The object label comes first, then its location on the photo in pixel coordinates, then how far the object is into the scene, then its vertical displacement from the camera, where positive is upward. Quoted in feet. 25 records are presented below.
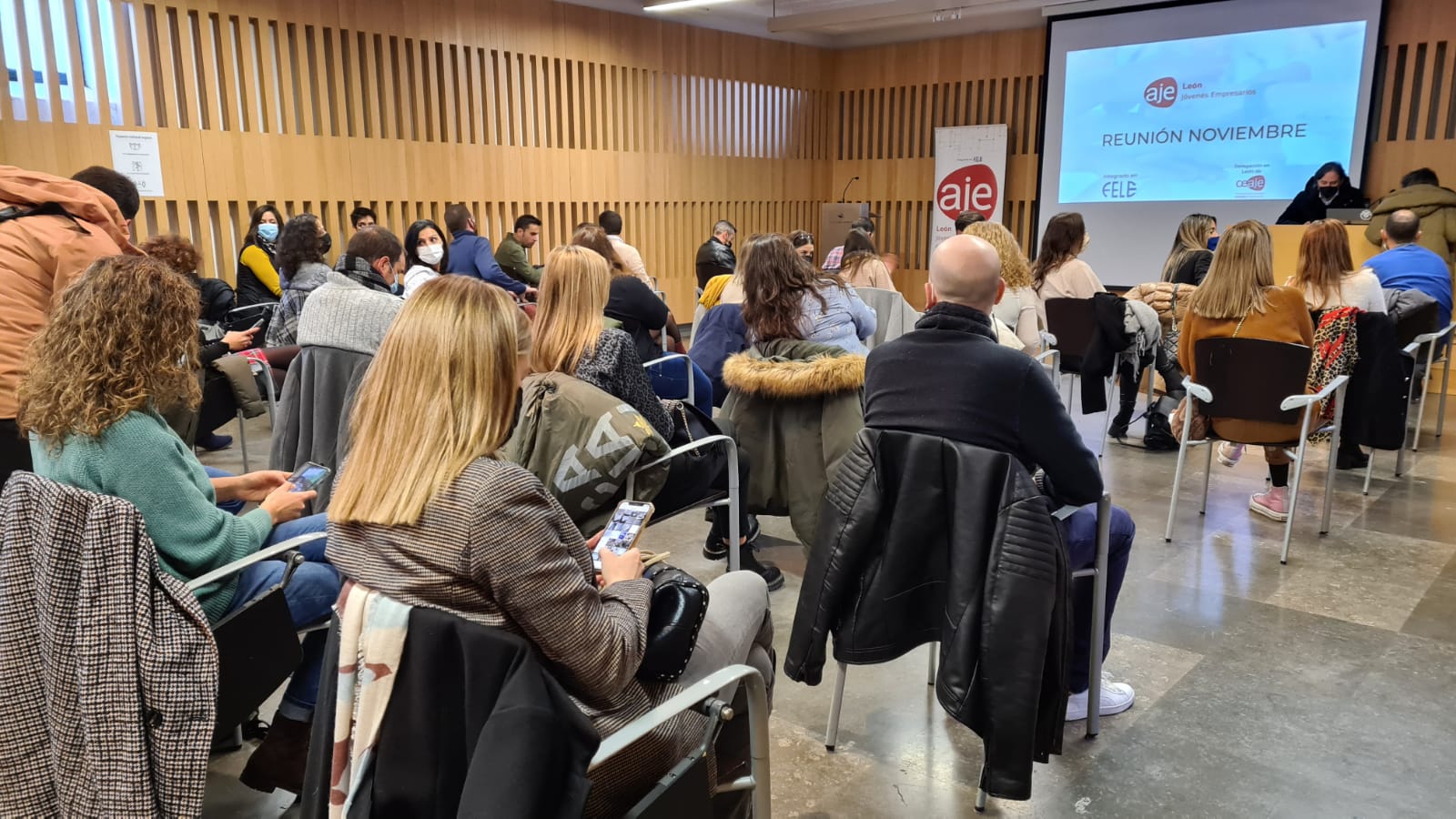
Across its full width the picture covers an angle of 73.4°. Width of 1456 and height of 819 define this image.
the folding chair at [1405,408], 14.30 -2.66
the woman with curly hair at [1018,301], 15.65 -1.31
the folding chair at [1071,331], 18.15 -2.05
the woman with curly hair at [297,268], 15.99 -0.81
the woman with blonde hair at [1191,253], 19.95 -0.64
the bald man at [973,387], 6.70 -1.15
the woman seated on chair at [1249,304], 12.91 -1.08
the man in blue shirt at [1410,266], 16.60 -0.74
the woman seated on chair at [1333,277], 14.28 -0.80
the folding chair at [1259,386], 12.08 -2.05
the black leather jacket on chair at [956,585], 6.59 -2.56
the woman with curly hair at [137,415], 5.94 -1.19
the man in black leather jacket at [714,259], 23.85 -0.97
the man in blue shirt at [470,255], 23.16 -0.84
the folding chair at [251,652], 5.82 -2.63
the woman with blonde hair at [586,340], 9.21 -1.14
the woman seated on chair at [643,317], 12.98 -1.28
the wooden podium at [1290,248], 22.18 -0.59
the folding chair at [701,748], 4.40 -2.52
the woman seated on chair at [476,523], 4.45 -1.38
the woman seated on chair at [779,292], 11.63 -0.85
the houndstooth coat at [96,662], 4.96 -2.29
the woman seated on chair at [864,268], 18.61 -0.90
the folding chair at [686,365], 13.43 -1.99
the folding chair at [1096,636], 7.80 -3.49
